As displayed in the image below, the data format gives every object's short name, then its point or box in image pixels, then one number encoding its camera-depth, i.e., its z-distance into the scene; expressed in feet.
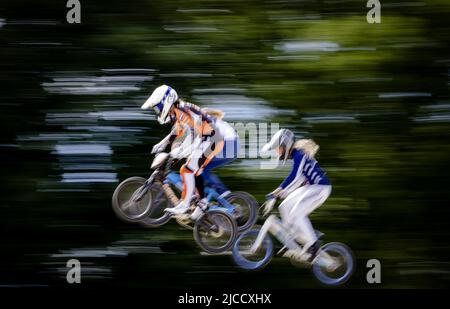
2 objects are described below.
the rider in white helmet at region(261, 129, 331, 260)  48.57
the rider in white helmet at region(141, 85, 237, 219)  48.96
